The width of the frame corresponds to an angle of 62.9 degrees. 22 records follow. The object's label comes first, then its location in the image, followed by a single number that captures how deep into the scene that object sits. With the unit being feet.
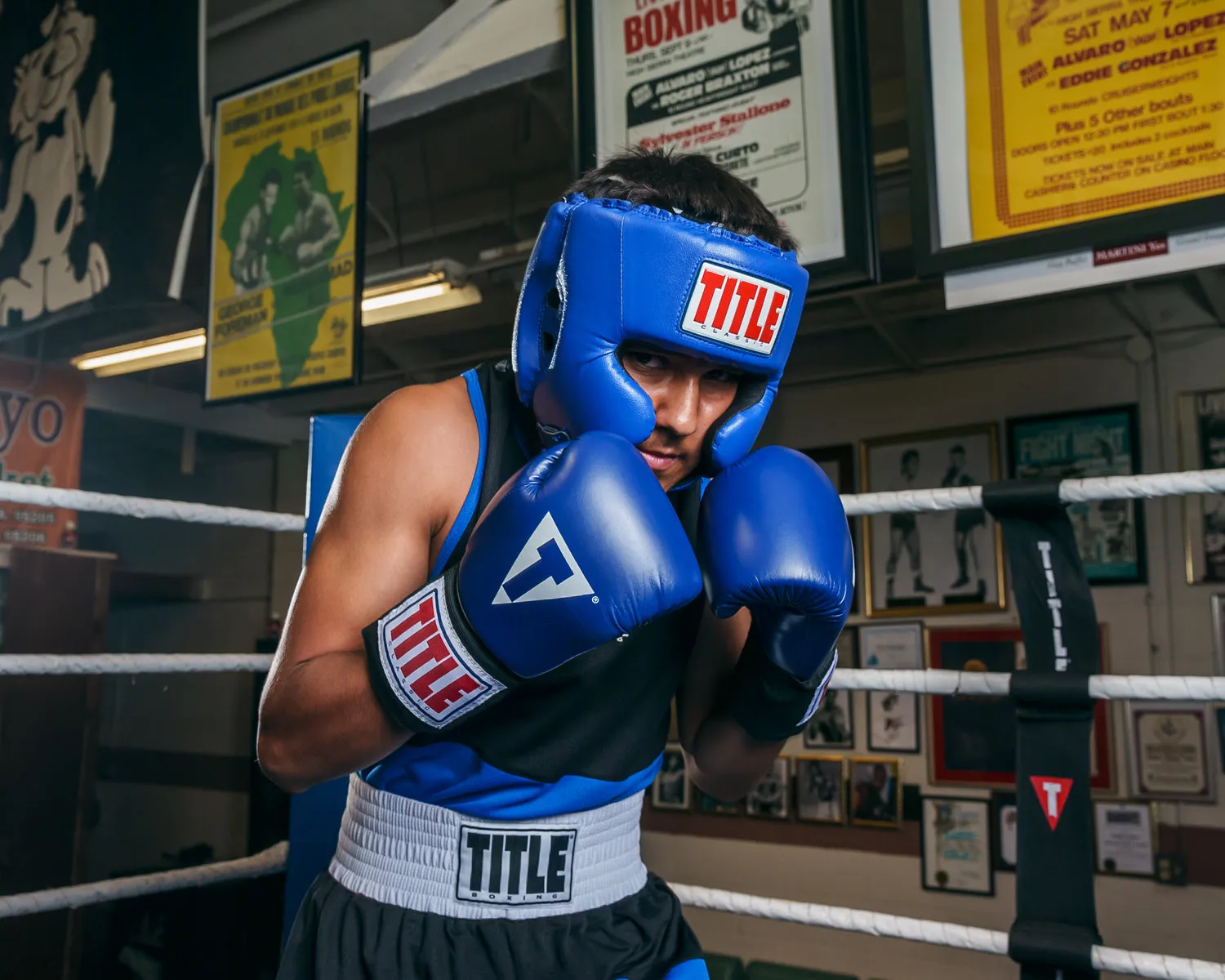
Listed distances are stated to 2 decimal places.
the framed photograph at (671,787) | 17.53
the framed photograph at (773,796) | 16.65
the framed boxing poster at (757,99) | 6.04
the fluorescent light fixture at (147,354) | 15.98
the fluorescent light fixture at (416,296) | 13.29
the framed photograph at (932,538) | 15.10
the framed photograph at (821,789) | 16.16
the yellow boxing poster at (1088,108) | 5.06
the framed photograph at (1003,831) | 14.64
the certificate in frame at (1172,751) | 13.19
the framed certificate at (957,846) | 14.78
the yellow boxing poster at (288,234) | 8.34
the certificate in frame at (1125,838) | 13.50
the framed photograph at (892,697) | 15.70
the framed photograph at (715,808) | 17.02
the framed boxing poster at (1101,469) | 13.96
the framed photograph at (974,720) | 14.76
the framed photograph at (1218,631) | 13.24
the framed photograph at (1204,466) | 13.33
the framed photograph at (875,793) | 15.70
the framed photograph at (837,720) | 16.28
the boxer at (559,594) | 2.54
